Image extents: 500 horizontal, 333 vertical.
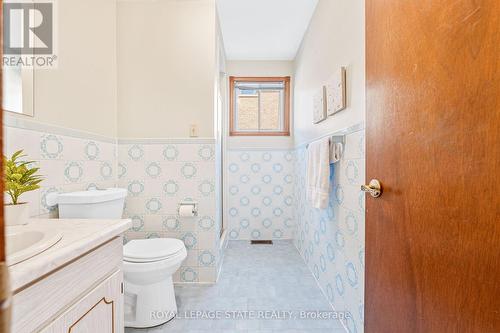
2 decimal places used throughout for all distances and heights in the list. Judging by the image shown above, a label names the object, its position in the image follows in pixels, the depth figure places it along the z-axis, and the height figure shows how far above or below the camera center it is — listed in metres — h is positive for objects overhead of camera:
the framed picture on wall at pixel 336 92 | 1.50 +0.48
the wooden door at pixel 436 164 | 0.50 +0.00
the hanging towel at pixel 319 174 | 1.67 -0.06
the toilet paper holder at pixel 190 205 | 2.00 -0.32
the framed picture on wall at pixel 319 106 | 1.88 +0.48
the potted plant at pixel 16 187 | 0.87 -0.08
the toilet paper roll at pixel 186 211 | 1.94 -0.36
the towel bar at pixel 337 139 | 1.54 +0.17
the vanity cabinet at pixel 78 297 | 0.52 -0.34
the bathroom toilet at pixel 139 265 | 1.36 -0.60
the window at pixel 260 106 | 3.34 +0.81
